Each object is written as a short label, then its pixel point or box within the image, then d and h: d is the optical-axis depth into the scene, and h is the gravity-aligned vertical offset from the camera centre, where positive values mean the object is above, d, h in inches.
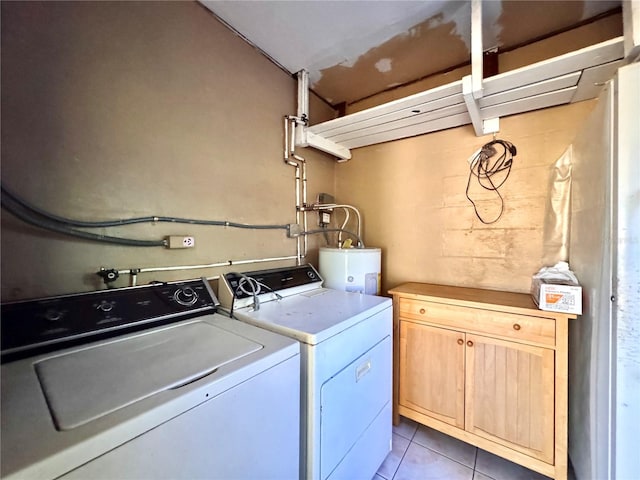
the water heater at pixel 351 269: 71.1 -9.6
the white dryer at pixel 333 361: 37.4 -21.6
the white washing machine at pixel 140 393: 18.8 -14.6
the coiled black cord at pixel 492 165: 67.2 +19.0
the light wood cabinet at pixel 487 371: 49.4 -30.5
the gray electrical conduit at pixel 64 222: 33.8 +2.6
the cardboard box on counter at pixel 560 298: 47.0 -12.4
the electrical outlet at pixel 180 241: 48.9 -0.8
